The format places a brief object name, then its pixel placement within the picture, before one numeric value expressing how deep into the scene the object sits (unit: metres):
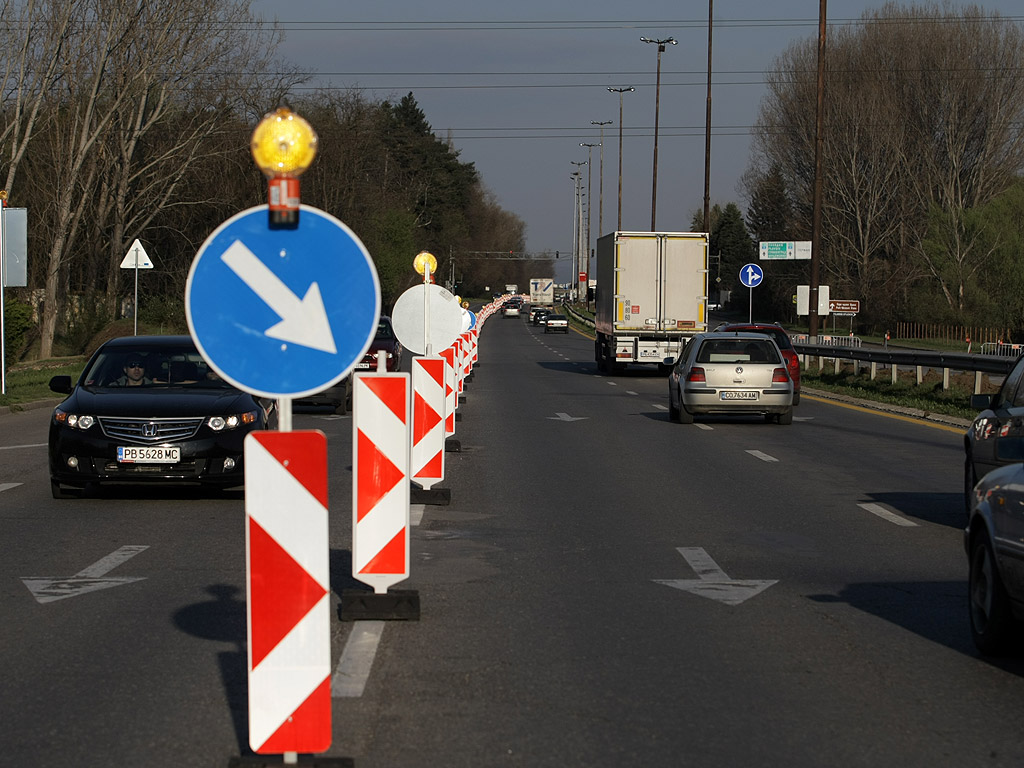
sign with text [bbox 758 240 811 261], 52.34
